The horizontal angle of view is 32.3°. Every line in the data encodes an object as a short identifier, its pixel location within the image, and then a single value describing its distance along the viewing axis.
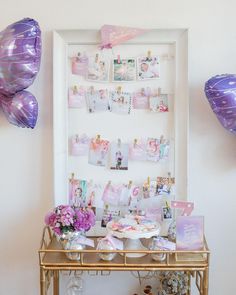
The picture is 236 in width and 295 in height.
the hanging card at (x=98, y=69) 1.82
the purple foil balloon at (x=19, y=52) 1.60
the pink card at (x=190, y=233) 1.61
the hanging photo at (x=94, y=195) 1.87
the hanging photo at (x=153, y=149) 1.84
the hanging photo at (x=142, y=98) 1.82
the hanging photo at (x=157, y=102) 1.82
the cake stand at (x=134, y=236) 1.61
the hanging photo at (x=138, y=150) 1.84
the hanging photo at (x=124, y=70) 1.81
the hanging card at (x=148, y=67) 1.81
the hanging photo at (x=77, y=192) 1.87
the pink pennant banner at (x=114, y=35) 1.77
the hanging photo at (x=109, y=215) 1.87
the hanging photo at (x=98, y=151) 1.85
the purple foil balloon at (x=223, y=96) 1.60
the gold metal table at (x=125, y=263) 1.58
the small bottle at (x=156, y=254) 1.62
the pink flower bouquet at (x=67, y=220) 1.64
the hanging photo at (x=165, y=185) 1.84
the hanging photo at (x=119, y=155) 1.84
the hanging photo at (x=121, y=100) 1.83
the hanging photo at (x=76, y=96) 1.83
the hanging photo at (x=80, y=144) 1.85
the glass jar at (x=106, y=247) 1.61
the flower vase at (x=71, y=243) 1.63
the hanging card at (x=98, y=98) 1.83
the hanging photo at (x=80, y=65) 1.82
